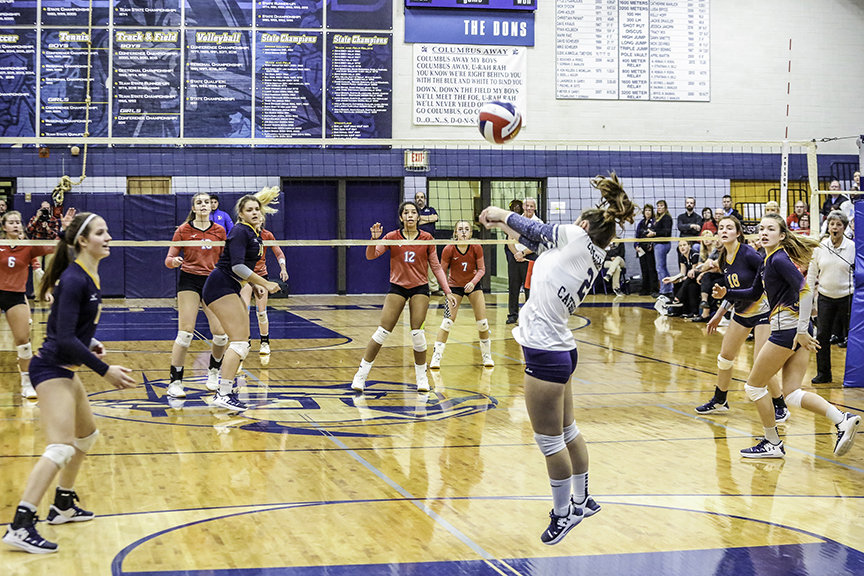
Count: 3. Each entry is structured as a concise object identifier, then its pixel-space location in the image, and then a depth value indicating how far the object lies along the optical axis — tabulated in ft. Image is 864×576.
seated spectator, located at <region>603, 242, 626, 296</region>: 61.36
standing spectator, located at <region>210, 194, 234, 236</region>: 35.68
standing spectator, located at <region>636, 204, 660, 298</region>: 60.39
